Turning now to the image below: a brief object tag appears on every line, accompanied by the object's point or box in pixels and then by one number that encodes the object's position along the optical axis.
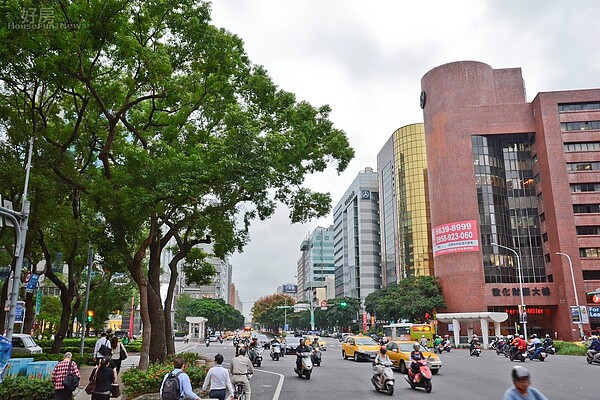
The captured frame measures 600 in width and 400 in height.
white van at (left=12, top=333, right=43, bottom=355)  23.80
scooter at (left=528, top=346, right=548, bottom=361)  27.17
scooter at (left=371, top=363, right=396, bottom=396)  14.15
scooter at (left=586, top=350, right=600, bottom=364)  24.47
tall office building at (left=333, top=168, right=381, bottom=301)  107.50
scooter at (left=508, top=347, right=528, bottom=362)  26.63
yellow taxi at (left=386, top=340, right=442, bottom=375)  19.95
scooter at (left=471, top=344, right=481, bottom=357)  34.09
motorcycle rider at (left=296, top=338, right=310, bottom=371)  18.56
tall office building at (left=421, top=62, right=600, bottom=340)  59.02
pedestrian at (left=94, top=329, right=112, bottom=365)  13.12
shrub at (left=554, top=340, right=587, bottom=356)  32.51
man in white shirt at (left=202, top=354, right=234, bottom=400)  9.33
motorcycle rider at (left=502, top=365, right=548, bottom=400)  5.65
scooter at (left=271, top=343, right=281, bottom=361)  30.64
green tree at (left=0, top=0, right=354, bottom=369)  13.70
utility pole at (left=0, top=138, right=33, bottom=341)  12.85
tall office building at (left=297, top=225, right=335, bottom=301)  168.00
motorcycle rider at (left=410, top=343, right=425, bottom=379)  15.20
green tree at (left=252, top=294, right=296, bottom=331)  122.94
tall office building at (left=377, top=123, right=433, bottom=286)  82.75
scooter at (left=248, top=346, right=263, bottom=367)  24.48
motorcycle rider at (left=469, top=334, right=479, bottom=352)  35.00
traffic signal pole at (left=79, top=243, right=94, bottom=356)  23.08
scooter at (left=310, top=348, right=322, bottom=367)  23.31
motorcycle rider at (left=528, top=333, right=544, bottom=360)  27.20
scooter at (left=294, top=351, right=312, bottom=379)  18.19
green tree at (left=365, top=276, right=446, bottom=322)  62.69
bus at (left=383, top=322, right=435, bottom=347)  41.50
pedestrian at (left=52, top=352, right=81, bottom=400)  9.58
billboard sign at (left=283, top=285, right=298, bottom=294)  127.29
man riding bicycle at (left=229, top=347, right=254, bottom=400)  11.34
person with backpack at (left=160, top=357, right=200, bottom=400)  7.65
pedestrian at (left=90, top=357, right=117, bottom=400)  9.52
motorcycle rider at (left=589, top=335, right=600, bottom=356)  24.81
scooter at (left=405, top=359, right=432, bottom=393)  14.88
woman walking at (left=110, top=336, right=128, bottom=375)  14.94
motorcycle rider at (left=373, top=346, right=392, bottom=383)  14.52
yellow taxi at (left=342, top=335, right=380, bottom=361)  28.67
